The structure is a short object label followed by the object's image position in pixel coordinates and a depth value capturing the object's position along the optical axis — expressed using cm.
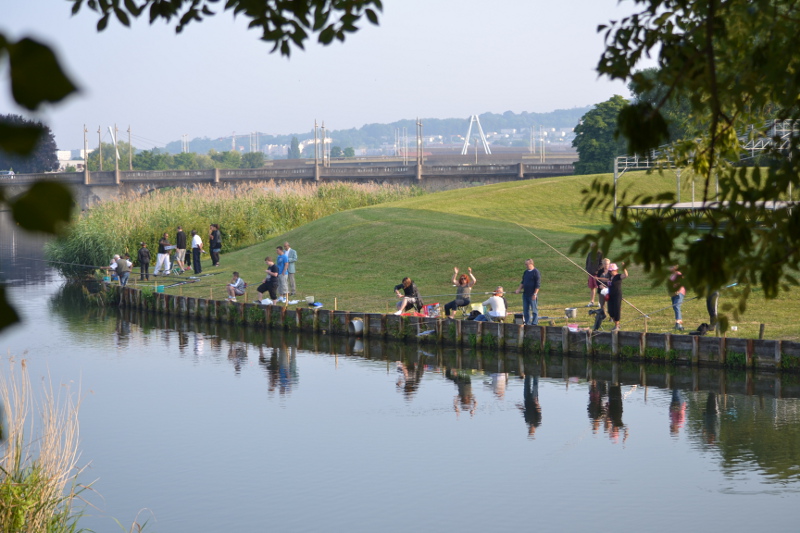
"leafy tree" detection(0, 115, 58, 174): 11444
